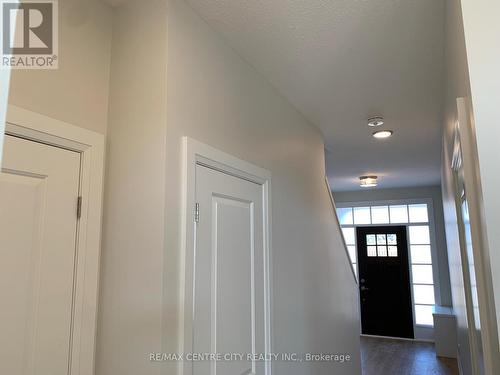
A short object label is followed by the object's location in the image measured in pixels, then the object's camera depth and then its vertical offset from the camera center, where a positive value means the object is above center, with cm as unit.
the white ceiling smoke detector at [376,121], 294 +108
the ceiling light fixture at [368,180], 541 +108
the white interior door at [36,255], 115 +1
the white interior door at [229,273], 150 -9
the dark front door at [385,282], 636 -57
